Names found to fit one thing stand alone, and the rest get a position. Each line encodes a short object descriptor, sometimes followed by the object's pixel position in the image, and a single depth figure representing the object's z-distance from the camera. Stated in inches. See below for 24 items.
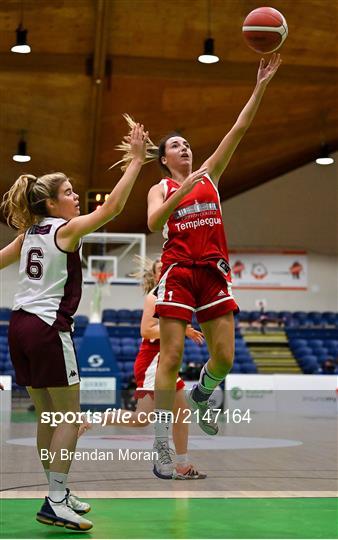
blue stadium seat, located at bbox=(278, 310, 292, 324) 1012.5
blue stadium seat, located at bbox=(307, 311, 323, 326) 1019.3
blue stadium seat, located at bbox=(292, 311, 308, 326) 1019.3
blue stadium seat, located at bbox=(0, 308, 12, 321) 911.0
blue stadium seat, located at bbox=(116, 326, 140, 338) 886.4
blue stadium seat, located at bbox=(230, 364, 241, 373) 836.6
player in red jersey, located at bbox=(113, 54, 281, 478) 189.2
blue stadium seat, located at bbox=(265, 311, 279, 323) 1008.4
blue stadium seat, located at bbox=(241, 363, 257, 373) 836.0
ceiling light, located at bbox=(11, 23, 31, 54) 597.3
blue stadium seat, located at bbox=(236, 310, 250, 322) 994.1
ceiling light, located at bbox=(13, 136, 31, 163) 793.6
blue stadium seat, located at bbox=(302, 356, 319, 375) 878.6
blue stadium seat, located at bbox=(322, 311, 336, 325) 1018.7
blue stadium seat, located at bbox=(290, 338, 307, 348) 948.5
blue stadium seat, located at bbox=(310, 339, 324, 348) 946.1
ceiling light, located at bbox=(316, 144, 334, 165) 940.0
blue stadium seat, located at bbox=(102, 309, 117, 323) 951.1
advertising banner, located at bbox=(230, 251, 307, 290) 1061.8
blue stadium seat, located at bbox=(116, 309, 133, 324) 956.0
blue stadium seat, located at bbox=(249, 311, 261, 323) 1002.1
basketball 209.8
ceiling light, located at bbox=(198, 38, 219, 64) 629.6
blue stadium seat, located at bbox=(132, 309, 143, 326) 954.1
